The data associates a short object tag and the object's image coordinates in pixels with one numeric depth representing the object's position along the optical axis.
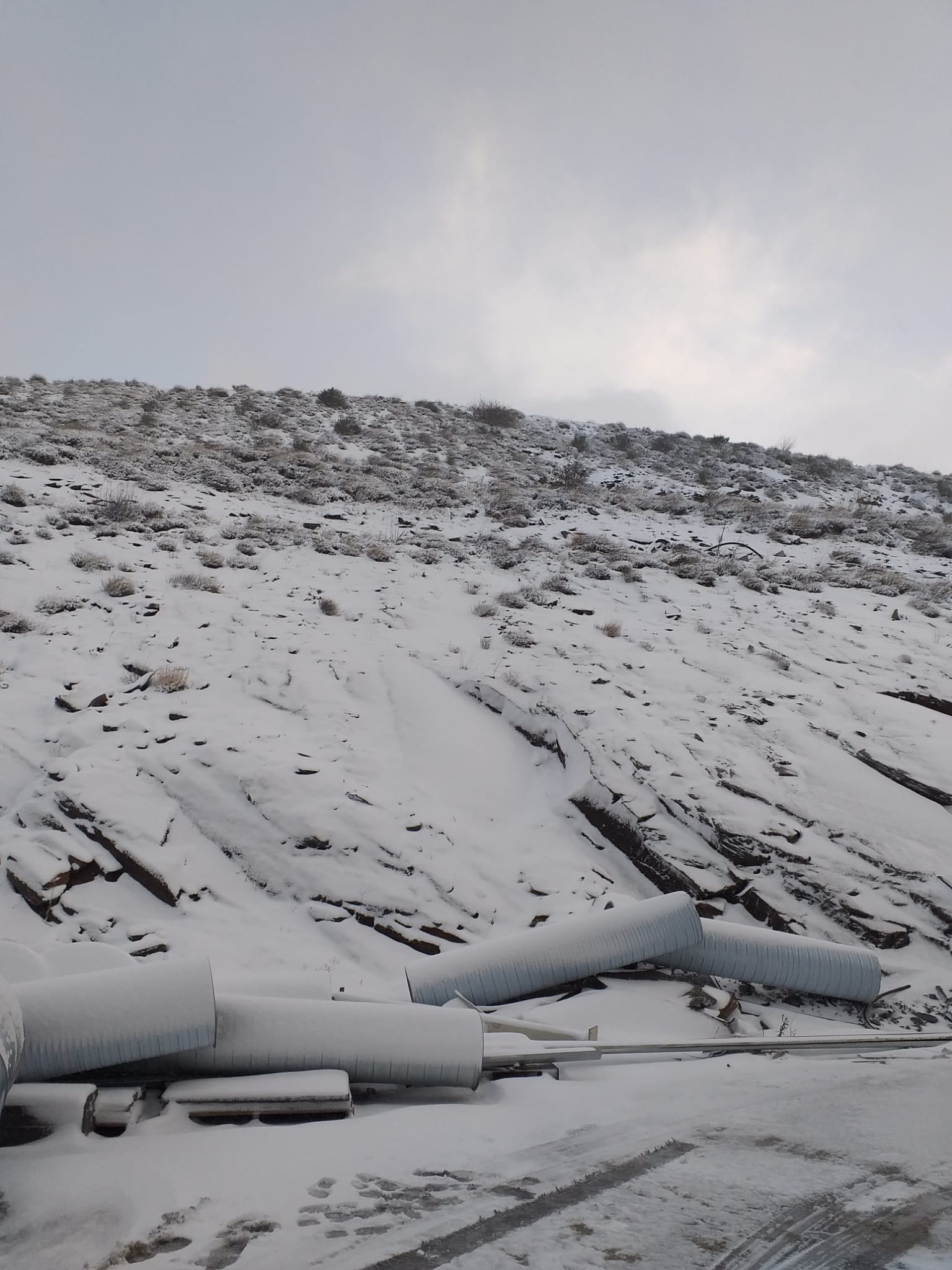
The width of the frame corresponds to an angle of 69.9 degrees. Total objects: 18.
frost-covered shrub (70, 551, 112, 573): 10.23
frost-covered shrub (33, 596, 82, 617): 8.80
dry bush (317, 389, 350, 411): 26.28
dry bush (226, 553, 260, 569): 11.40
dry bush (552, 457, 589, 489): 20.41
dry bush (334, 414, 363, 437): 22.38
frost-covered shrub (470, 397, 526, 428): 27.08
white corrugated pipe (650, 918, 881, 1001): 5.01
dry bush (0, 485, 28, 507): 11.90
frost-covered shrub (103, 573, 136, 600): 9.59
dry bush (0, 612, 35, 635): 8.16
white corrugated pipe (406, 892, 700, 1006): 4.58
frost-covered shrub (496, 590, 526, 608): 11.12
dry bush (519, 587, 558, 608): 11.40
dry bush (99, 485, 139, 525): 12.35
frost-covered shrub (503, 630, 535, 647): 9.69
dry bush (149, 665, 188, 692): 7.50
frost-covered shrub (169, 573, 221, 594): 10.20
